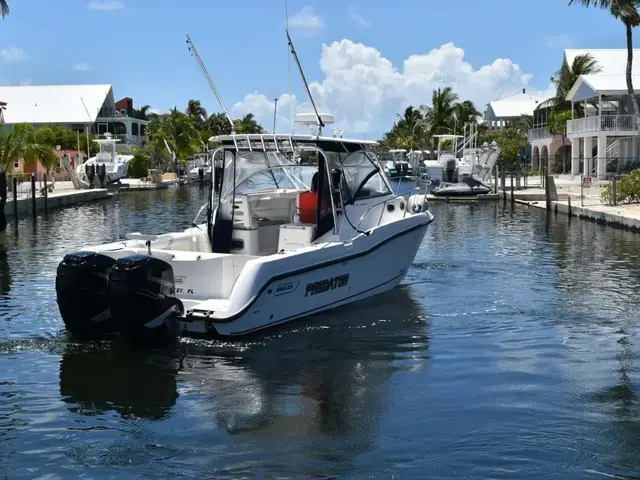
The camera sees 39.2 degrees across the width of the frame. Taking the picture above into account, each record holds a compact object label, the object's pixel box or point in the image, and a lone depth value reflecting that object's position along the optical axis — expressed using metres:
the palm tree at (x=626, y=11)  37.64
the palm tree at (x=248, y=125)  123.56
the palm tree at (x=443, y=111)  84.62
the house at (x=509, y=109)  88.31
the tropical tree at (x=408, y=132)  93.51
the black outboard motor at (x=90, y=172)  59.62
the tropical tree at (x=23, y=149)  39.72
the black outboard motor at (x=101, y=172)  59.81
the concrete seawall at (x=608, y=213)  26.59
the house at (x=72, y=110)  93.31
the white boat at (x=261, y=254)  10.98
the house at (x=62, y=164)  66.61
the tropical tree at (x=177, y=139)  88.38
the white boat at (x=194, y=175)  78.44
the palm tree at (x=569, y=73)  63.84
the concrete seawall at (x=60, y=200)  38.22
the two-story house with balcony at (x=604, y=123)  49.81
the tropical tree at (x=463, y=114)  84.50
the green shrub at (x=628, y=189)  31.50
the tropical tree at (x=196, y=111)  114.19
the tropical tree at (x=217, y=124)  114.75
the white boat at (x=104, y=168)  59.84
